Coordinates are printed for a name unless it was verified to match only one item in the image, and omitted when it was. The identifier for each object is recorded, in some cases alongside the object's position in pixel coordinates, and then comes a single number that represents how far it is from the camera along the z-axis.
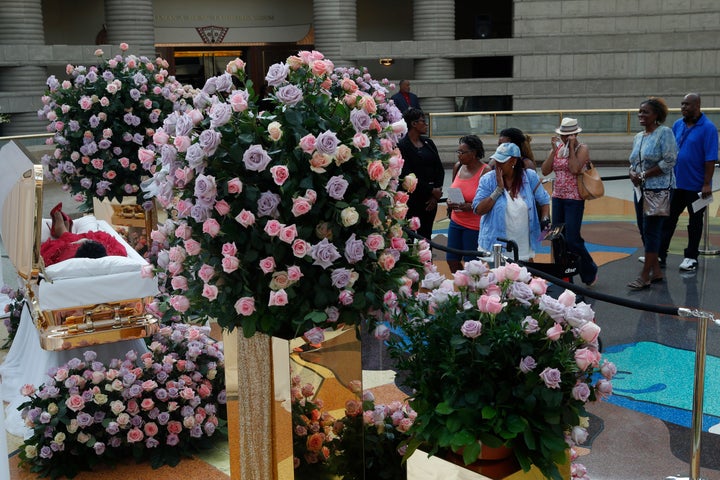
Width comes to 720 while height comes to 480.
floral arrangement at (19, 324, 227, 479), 4.13
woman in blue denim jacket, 5.63
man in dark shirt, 17.03
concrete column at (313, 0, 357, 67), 23.36
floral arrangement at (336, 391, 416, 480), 3.38
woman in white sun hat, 7.09
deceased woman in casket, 5.04
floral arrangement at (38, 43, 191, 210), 7.01
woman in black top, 7.23
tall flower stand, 3.14
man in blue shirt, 7.68
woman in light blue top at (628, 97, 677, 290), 7.17
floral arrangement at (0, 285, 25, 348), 6.07
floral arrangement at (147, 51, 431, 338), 2.90
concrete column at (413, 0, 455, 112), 23.69
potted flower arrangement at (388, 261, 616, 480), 2.83
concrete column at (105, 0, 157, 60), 22.38
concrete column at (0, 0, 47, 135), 20.88
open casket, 4.45
